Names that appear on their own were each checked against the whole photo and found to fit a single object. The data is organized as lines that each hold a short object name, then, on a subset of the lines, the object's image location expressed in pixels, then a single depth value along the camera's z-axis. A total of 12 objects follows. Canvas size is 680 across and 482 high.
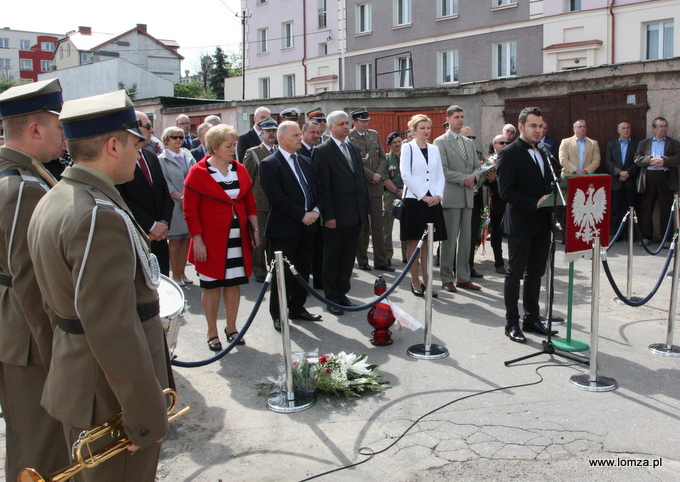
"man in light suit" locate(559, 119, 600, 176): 11.71
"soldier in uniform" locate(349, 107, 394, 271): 9.22
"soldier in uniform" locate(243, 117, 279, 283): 8.08
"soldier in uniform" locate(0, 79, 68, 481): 2.88
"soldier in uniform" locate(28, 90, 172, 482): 2.13
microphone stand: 5.40
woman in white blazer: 7.48
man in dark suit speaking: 5.95
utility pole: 41.44
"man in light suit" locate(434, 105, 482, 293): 7.92
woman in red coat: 5.60
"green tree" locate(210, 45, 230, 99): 56.06
